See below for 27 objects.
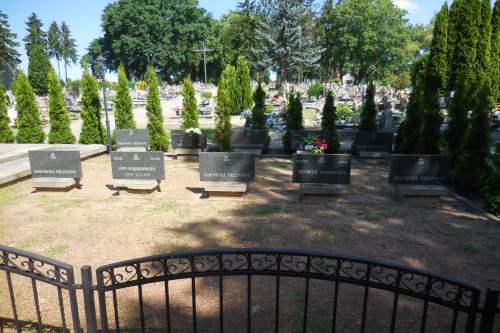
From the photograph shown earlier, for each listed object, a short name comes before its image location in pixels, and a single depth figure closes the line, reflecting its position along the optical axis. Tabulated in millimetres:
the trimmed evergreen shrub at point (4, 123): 16819
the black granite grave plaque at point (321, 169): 9219
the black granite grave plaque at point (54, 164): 10109
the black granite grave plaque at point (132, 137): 15594
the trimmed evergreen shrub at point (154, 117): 15781
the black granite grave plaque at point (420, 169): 9188
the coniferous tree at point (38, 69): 52422
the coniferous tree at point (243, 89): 30345
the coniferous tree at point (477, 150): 9406
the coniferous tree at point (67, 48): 106375
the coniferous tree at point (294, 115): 16016
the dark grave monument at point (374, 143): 14562
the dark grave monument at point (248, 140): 15367
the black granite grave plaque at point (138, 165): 9844
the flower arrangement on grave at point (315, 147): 10586
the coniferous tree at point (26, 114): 16578
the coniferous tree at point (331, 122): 14242
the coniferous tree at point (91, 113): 15711
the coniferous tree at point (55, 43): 97375
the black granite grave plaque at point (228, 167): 9594
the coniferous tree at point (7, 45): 65225
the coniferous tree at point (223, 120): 13336
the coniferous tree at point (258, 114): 15961
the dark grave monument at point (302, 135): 14273
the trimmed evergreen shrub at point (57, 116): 15961
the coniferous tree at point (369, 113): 15500
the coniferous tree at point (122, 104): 16281
